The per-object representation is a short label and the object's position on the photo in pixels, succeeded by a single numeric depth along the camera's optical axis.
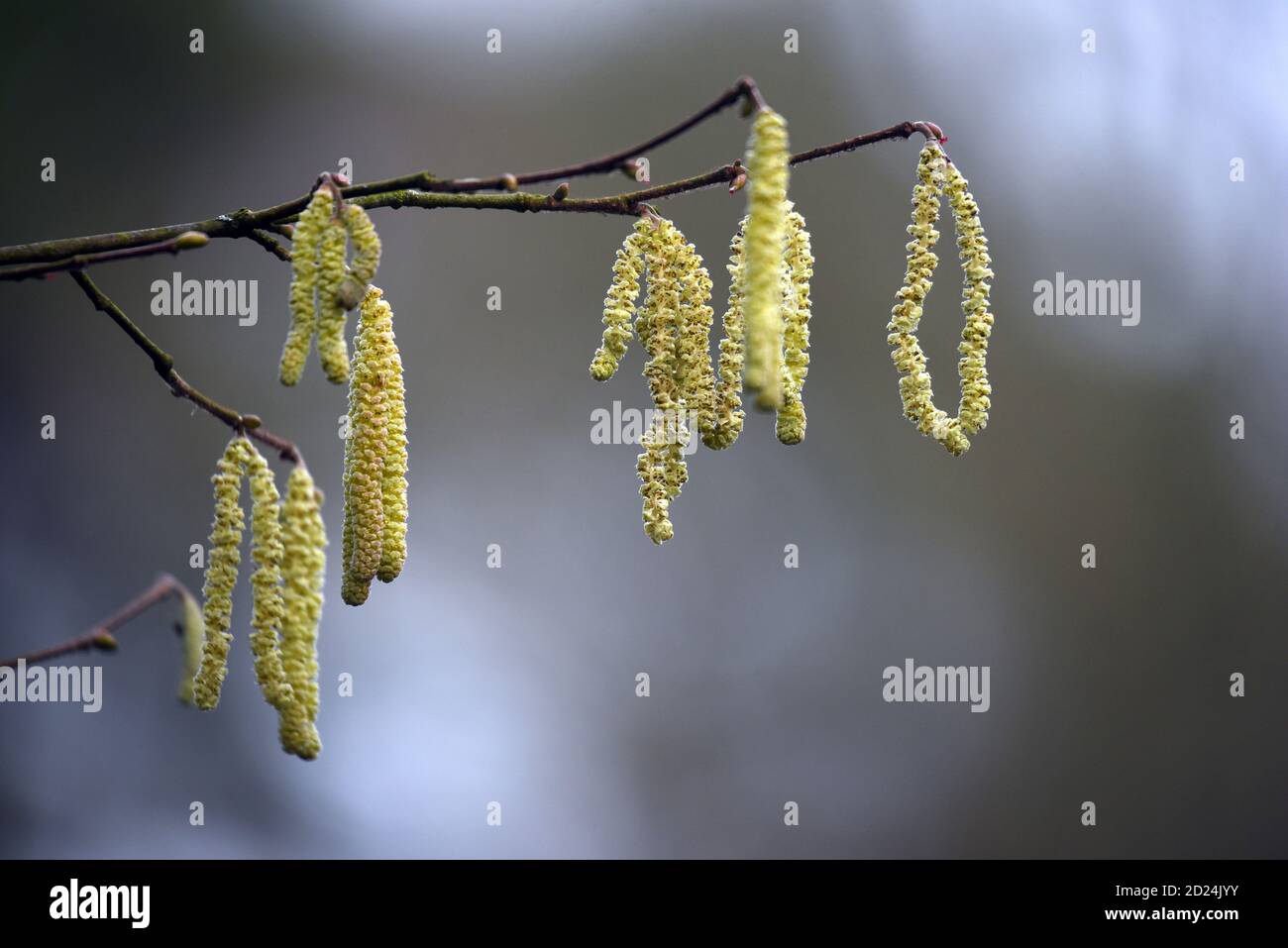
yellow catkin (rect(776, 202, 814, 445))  0.57
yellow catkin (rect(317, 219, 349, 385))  0.54
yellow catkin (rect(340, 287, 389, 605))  0.56
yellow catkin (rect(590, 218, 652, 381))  0.57
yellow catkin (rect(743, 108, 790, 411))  0.53
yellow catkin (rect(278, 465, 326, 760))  0.54
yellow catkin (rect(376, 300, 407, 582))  0.57
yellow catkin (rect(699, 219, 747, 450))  0.57
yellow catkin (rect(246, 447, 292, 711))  0.54
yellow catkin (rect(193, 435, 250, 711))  0.55
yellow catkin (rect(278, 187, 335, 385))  0.54
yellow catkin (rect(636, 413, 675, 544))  0.58
